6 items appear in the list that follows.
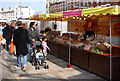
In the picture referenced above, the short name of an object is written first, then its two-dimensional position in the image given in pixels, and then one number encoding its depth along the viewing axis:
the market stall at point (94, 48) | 6.32
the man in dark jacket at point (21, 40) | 7.77
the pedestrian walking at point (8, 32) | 11.95
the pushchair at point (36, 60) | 8.22
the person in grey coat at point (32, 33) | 8.80
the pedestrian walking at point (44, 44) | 9.21
